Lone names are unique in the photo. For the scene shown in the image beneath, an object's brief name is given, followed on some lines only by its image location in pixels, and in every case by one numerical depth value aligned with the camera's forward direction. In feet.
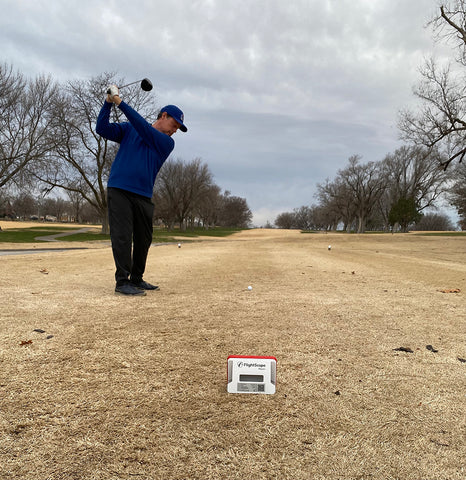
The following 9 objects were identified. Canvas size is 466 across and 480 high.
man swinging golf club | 12.97
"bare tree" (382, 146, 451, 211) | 181.85
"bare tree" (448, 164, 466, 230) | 159.53
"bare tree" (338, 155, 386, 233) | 196.54
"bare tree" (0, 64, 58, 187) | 90.99
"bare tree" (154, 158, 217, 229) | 176.45
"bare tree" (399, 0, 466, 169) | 63.41
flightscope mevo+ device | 5.57
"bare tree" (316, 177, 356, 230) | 207.21
